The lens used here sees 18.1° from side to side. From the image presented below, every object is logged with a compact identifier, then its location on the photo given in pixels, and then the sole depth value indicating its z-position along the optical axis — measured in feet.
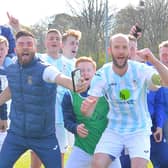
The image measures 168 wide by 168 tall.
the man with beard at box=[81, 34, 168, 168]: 20.33
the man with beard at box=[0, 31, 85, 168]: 20.80
